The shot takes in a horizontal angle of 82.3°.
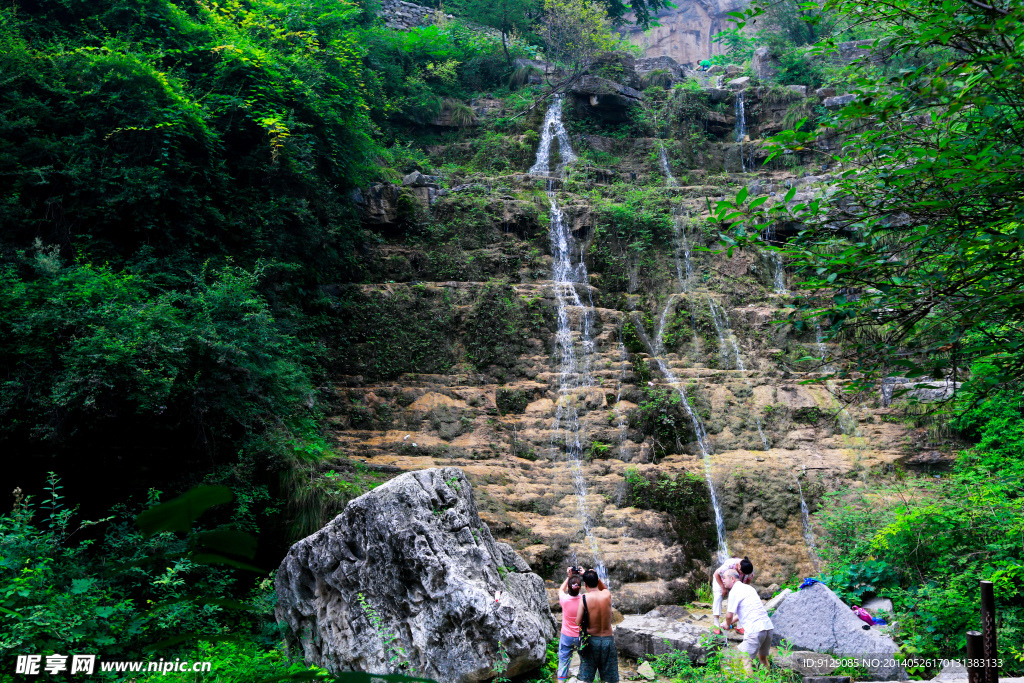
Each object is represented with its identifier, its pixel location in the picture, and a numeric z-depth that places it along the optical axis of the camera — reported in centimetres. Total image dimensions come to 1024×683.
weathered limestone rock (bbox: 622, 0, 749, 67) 3794
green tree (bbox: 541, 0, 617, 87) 2169
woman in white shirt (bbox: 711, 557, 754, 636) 629
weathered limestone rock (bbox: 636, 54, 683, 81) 2517
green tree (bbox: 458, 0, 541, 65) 2209
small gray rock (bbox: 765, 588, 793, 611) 765
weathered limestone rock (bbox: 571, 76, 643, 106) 1981
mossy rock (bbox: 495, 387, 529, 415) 1203
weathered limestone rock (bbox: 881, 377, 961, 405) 1085
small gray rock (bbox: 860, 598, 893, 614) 766
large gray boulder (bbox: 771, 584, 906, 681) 678
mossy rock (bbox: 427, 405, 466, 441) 1134
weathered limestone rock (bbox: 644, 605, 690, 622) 873
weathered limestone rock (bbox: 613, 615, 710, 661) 721
